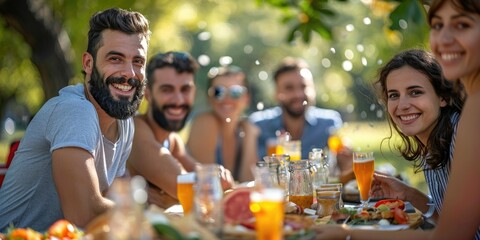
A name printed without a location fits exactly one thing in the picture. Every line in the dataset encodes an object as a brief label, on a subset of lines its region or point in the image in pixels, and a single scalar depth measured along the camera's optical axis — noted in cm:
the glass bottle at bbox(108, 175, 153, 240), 225
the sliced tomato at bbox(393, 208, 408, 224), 348
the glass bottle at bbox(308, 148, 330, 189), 458
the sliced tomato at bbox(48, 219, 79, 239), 296
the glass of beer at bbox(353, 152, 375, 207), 427
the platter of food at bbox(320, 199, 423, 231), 343
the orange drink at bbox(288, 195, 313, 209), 417
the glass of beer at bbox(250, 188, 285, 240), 252
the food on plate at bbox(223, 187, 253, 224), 293
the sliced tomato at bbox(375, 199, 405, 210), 373
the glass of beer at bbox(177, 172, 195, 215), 372
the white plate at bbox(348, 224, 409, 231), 330
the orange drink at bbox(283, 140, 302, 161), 554
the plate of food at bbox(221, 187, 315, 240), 276
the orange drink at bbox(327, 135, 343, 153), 647
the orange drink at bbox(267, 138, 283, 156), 581
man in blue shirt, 791
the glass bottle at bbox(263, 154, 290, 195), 417
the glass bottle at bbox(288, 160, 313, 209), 417
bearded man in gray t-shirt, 387
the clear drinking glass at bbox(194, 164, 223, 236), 272
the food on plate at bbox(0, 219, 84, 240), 290
